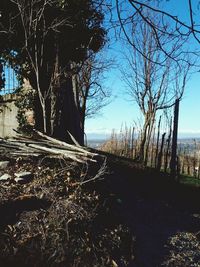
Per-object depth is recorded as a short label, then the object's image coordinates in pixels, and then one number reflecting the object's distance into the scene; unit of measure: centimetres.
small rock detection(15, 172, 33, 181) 299
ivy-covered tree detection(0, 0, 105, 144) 471
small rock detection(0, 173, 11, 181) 300
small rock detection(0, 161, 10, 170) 317
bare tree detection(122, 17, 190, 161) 722
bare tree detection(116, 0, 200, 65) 145
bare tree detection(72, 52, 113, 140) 912
